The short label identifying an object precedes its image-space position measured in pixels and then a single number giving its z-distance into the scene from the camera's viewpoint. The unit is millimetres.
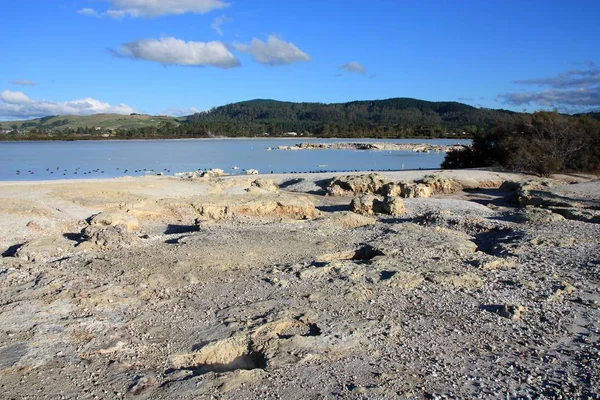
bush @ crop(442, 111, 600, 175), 27392
